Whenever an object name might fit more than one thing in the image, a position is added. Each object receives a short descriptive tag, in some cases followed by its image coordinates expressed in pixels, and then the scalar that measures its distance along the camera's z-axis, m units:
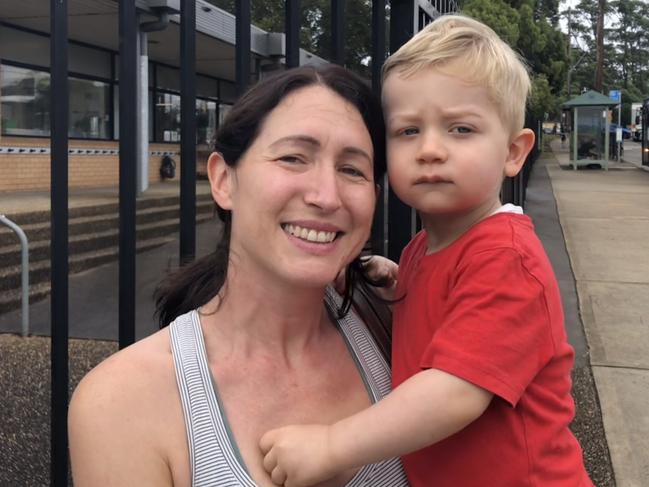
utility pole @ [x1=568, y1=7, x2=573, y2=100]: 60.47
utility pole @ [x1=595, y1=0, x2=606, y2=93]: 41.27
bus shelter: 22.25
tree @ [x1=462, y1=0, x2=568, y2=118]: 13.35
